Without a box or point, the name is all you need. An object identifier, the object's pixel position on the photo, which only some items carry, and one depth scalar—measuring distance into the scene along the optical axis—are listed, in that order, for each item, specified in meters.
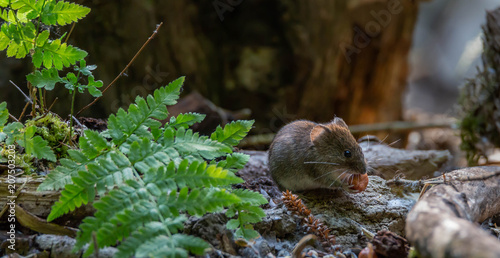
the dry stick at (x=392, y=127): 6.95
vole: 3.65
